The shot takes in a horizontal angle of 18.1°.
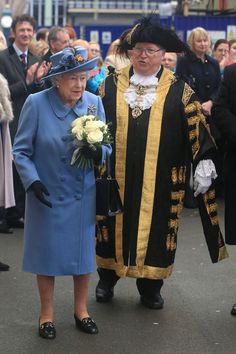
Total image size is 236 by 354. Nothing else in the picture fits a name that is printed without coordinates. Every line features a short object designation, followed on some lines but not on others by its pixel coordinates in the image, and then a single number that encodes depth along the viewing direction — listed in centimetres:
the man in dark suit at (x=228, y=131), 477
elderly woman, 429
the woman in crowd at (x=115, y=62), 750
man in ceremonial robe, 479
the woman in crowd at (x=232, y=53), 945
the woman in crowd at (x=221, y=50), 1088
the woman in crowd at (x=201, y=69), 838
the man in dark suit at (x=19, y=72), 723
